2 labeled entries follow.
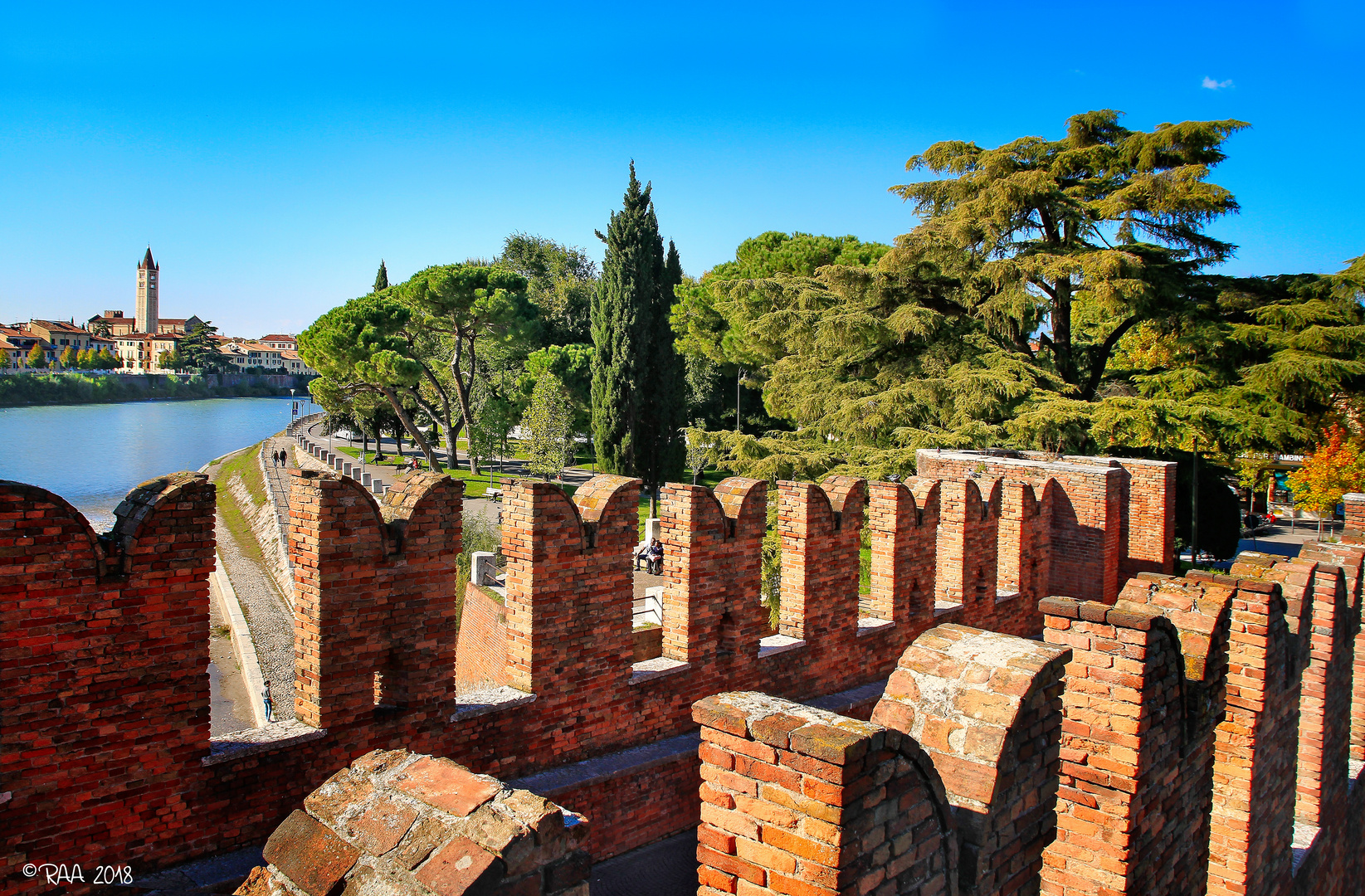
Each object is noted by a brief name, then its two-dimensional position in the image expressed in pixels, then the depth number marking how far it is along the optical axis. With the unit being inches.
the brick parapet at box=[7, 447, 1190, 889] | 164.9
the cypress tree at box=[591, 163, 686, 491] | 1269.7
